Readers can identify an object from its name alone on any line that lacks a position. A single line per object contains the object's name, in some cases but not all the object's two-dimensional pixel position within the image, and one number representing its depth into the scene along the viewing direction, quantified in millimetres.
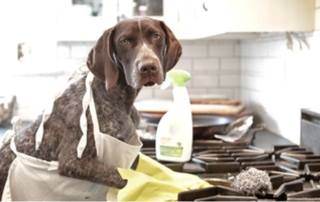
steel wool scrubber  1154
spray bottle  1575
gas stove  1150
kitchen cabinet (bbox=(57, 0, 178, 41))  2432
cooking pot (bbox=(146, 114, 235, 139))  1915
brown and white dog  1114
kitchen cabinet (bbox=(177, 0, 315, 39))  1665
